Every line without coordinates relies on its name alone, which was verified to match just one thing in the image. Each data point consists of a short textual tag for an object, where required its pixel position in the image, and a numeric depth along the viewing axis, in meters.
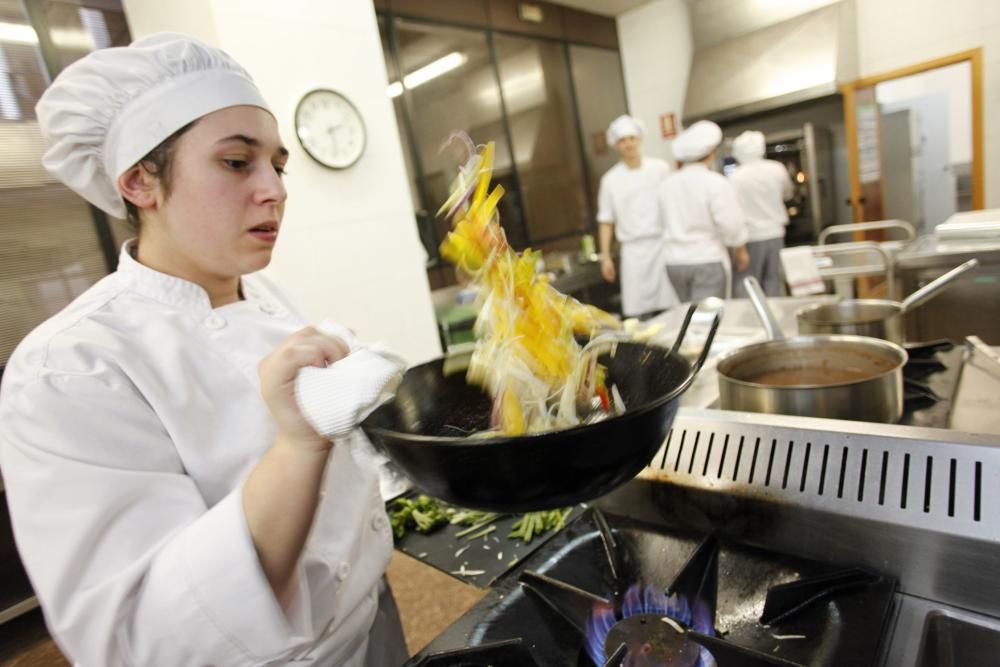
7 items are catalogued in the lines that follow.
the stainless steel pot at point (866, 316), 1.26
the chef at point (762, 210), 4.46
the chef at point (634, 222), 4.29
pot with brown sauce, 0.91
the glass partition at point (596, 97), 5.68
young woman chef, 0.63
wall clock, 2.75
